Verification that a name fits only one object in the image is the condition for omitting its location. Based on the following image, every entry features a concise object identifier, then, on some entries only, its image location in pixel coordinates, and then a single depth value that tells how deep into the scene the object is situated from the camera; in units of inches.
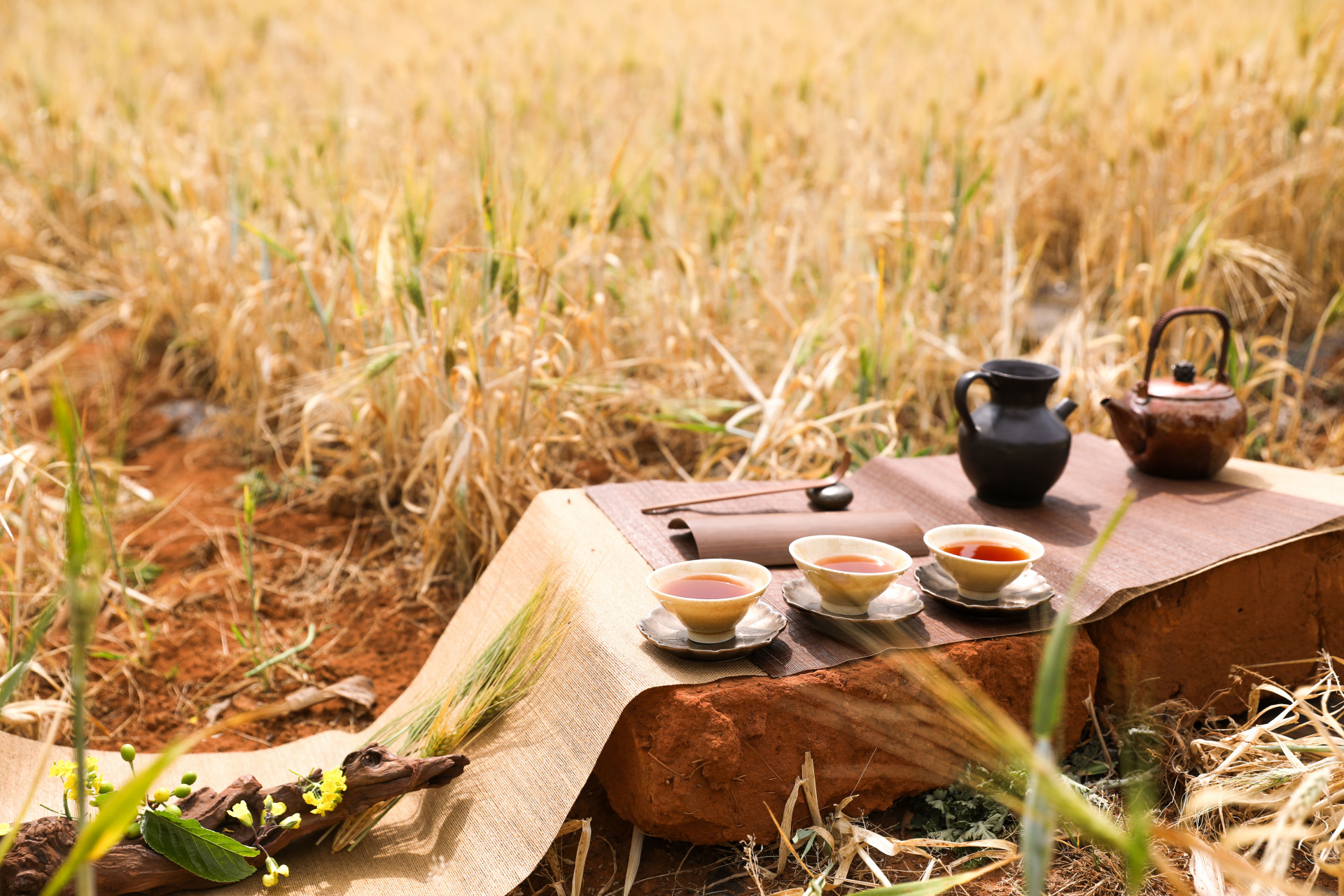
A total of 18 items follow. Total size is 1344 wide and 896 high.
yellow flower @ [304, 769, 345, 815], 54.9
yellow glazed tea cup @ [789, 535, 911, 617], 57.1
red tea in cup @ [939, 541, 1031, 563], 62.4
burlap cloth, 55.1
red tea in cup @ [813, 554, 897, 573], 60.1
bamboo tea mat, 61.5
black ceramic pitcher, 73.5
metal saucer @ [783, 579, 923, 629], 58.7
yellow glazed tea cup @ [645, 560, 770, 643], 54.7
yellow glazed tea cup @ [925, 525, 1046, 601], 60.4
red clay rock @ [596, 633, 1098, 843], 55.1
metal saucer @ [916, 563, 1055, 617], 61.0
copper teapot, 76.9
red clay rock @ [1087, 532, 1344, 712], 66.2
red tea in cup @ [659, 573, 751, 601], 58.0
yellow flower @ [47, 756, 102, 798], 52.5
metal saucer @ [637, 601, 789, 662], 55.8
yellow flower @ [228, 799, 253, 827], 54.2
